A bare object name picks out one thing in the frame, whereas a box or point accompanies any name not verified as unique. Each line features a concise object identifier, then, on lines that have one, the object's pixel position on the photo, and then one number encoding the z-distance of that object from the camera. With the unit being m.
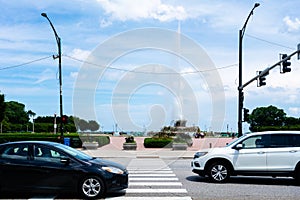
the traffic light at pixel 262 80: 24.22
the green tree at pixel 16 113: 128.88
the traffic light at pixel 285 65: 21.50
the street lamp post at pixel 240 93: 25.78
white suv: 11.34
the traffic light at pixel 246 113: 25.79
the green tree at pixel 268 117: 110.12
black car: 9.12
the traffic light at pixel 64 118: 26.31
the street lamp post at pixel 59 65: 26.17
